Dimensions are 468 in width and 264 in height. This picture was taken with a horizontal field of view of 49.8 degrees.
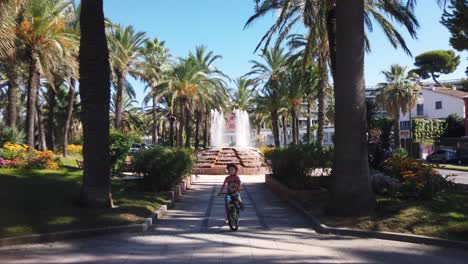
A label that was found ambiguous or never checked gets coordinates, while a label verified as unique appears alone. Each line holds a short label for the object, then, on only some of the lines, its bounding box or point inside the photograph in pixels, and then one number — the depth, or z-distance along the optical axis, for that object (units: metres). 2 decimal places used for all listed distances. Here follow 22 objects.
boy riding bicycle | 10.43
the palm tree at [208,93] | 40.84
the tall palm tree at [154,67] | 39.81
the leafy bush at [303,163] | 15.73
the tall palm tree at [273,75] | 41.50
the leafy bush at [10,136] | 23.69
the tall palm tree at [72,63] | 26.84
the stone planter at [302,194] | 14.17
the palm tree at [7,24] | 18.36
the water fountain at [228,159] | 30.84
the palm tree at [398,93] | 57.72
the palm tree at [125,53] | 37.09
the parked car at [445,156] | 52.03
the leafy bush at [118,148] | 20.19
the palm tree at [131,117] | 72.31
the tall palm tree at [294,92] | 39.12
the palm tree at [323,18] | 16.06
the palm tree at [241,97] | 64.29
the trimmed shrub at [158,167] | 15.53
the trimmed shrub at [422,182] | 11.87
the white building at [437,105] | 75.52
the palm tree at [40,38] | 24.78
